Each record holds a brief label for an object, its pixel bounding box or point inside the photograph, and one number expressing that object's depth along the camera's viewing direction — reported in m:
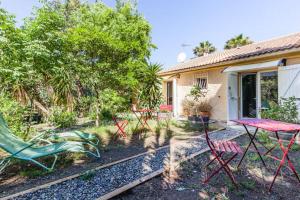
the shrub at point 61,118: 7.15
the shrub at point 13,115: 4.55
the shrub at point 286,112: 4.97
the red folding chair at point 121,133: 5.52
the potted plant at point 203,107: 8.02
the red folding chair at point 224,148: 2.48
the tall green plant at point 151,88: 7.19
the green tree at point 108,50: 6.53
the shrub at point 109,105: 9.24
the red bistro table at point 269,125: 2.29
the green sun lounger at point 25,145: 2.82
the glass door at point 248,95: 6.72
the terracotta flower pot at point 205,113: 7.87
